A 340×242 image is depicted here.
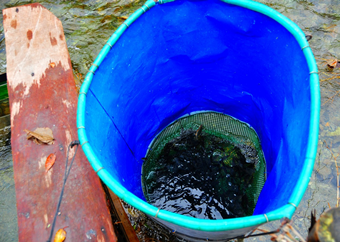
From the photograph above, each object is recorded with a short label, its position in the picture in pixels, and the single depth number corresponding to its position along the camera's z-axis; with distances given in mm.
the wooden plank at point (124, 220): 550
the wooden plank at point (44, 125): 470
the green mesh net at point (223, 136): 643
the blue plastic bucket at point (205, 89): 403
